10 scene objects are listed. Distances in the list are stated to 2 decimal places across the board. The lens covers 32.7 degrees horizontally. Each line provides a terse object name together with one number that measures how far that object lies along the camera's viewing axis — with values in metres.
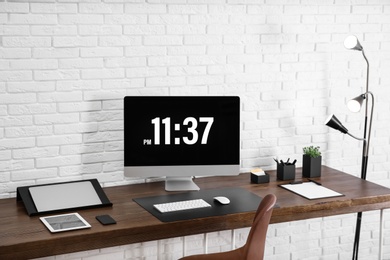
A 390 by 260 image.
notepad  3.60
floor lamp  3.91
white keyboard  3.32
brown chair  2.93
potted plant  3.95
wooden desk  2.92
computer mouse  3.43
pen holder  3.88
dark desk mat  3.25
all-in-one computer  3.59
